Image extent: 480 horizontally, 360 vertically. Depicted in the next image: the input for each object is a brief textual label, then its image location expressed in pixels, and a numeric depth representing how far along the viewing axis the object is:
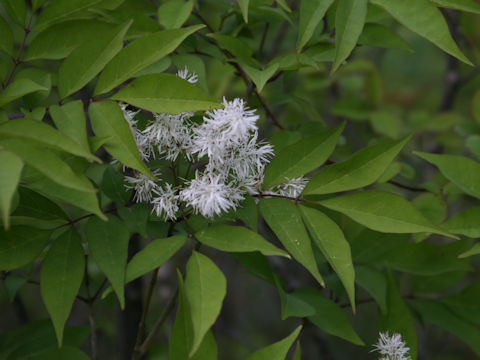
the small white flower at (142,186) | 0.64
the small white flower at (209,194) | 0.61
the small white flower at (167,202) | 0.63
